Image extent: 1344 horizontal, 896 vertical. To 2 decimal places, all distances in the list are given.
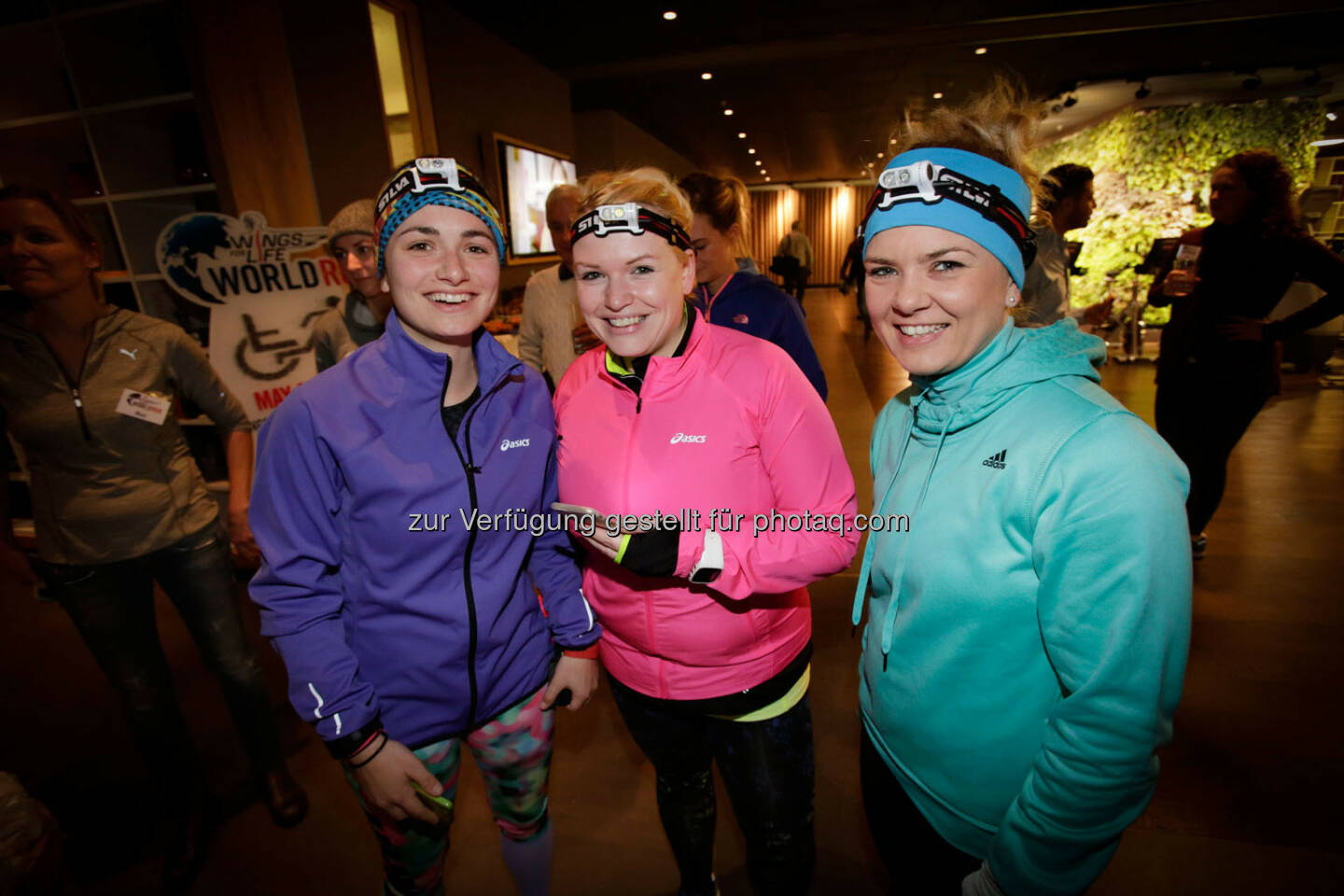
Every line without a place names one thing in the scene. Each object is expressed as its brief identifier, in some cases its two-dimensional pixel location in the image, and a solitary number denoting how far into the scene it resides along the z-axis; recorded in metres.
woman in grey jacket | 1.68
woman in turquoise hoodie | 0.76
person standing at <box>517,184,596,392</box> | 2.90
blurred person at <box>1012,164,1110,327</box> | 2.46
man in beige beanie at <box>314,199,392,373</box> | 2.16
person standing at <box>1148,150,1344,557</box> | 2.57
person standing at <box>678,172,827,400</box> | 2.21
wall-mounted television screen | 5.91
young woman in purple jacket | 1.09
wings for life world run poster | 2.82
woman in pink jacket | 1.18
